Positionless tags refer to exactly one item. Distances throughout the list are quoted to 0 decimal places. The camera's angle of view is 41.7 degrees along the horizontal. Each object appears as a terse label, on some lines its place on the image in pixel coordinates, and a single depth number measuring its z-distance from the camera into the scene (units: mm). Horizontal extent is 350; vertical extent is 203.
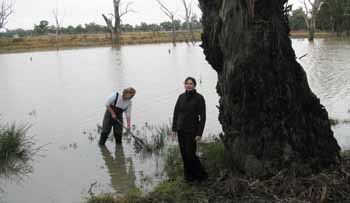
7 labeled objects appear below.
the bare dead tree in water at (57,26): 63959
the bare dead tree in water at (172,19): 60544
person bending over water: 9477
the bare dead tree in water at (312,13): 53775
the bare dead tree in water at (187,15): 66500
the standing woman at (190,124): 6234
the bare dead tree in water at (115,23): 66938
